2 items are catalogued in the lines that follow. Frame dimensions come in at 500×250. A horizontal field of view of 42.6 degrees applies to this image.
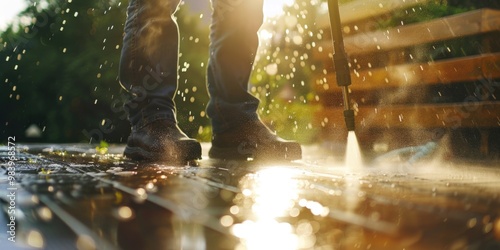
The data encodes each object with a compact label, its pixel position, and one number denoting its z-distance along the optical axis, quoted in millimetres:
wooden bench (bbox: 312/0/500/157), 3082
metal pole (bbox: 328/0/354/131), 2371
